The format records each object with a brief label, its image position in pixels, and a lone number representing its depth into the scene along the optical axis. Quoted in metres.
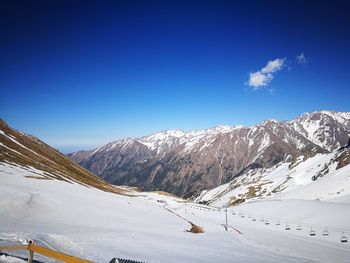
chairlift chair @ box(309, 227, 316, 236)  57.75
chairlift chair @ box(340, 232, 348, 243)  50.47
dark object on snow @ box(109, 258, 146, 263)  9.48
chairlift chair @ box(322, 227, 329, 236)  56.12
